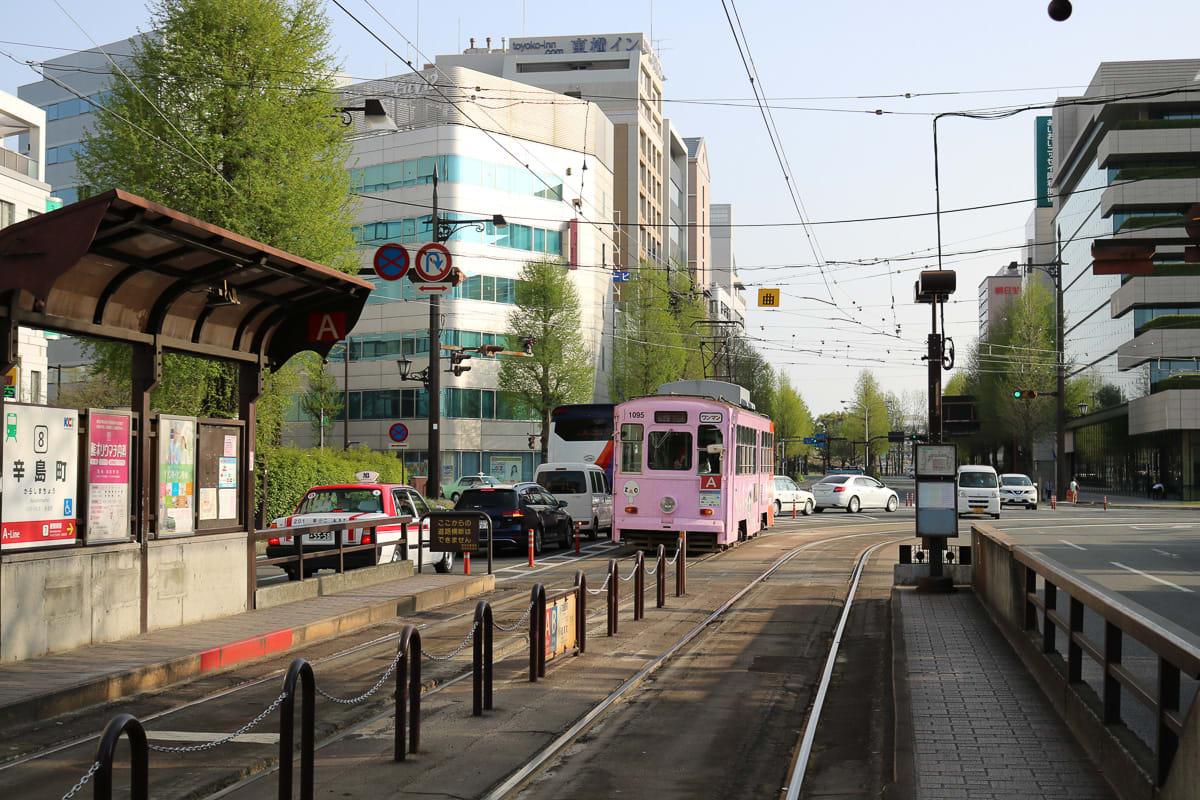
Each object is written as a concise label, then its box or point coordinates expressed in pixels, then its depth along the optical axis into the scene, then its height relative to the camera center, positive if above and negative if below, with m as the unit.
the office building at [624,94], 88.06 +27.77
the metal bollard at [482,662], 9.46 -1.66
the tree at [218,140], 28.16 +7.48
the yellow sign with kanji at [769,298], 50.66 +6.70
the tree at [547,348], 61.31 +5.56
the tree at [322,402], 67.88 +3.07
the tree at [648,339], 69.88 +6.90
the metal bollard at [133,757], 4.57 -1.20
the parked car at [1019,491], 54.16 -1.63
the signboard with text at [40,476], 10.78 -0.19
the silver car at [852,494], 51.41 -1.68
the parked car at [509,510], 26.88 -1.24
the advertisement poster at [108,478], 11.91 -0.23
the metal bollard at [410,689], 7.92 -1.58
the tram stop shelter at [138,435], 10.62 +0.21
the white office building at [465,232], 63.88 +12.48
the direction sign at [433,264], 26.53 +4.31
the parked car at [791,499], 49.03 -1.79
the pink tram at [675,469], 25.94 -0.31
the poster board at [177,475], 13.16 -0.23
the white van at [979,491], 45.44 -1.34
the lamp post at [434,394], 34.33 +1.79
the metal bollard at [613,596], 14.20 -1.69
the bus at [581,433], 37.81 +0.71
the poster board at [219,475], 13.97 -0.23
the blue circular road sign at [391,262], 24.39 +4.01
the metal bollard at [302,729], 6.18 -1.48
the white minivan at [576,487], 32.16 -0.86
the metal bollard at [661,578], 17.09 -1.77
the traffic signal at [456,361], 41.06 +3.40
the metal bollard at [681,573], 18.67 -1.86
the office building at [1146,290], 67.62 +10.11
